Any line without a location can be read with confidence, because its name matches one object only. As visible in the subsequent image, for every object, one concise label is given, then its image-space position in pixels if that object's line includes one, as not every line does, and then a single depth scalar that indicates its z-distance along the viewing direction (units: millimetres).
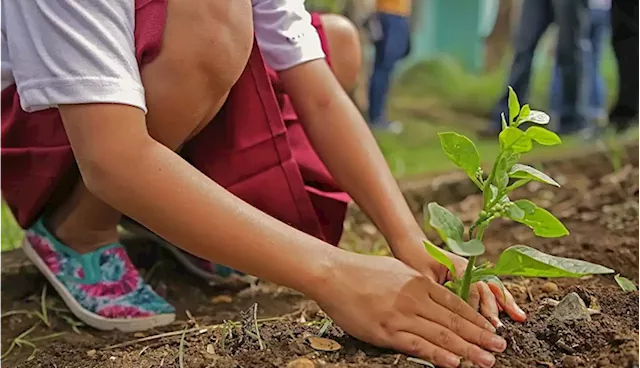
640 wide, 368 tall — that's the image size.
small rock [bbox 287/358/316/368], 783
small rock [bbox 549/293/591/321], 869
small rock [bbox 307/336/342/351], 841
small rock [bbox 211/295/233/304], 1316
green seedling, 775
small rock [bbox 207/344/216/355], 866
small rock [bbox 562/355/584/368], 796
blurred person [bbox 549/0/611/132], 2777
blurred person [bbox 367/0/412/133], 2945
